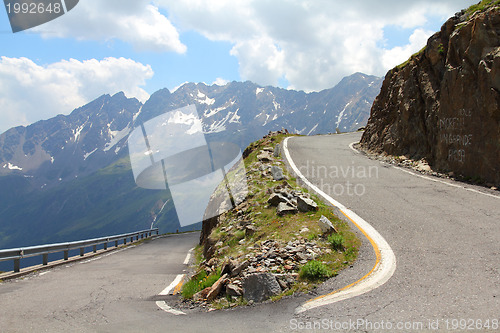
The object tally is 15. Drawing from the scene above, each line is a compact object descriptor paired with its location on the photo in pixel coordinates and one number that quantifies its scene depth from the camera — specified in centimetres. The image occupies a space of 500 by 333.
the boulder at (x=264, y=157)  1753
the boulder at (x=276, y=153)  1906
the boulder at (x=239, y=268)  655
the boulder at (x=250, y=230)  927
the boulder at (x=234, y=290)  591
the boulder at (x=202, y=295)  654
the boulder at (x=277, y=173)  1369
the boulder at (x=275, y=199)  1053
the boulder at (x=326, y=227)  771
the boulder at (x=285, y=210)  972
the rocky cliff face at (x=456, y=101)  1216
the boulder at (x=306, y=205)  972
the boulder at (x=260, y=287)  562
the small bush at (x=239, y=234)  955
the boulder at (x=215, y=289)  622
